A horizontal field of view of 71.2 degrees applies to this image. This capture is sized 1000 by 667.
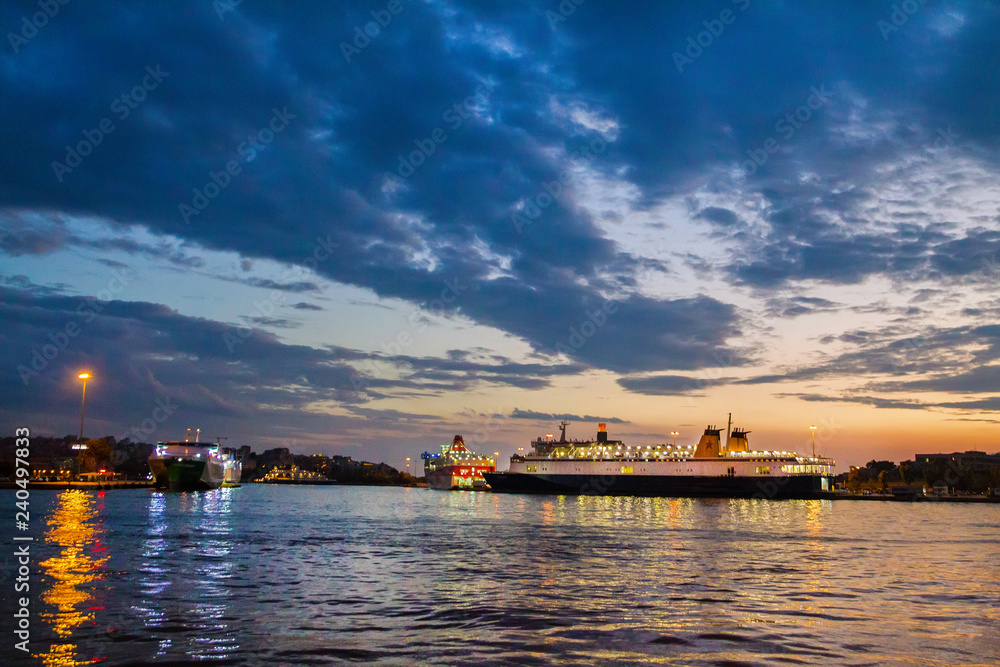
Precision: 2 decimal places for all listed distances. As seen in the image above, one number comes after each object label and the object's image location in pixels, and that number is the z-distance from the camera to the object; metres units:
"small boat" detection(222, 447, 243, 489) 169.50
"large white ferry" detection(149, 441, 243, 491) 131.00
